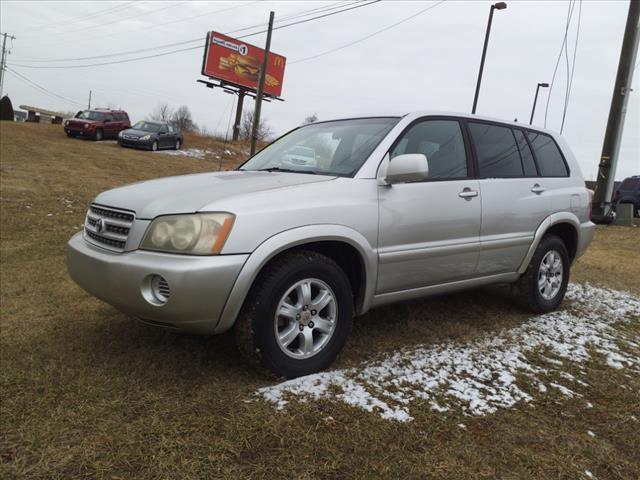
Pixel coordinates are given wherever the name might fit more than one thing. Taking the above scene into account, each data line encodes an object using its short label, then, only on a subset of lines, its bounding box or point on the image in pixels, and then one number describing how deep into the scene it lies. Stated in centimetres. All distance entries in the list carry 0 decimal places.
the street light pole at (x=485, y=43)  2156
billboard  3456
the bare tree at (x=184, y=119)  8019
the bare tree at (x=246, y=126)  4970
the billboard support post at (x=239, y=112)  3616
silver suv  256
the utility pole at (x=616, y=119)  1215
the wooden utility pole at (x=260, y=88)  1742
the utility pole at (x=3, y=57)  5759
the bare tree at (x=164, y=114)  9056
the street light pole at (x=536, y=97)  3132
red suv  2377
